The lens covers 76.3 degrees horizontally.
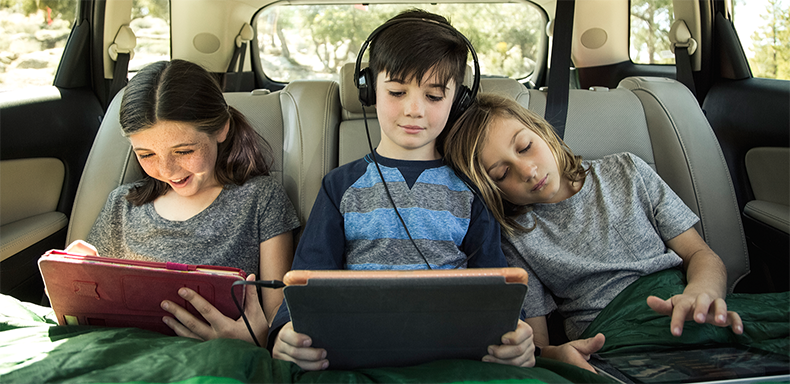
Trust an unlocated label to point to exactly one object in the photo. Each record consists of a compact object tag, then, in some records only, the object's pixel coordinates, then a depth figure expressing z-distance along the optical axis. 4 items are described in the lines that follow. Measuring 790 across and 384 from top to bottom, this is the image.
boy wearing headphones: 1.09
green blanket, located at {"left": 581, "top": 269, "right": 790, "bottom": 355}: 0.94
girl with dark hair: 1.19
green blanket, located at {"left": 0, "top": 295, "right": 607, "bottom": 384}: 0.77
